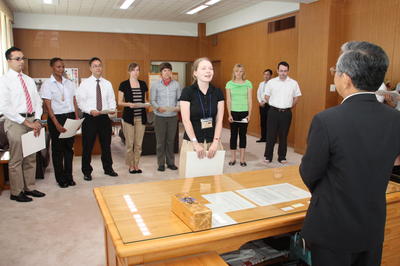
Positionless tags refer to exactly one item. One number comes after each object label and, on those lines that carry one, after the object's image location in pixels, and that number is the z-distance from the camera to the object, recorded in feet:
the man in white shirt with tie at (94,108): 15.15
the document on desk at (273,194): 6.54
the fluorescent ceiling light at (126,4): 27.61
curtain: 24.99
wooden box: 5.19
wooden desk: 4.91
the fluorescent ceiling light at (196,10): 29.93
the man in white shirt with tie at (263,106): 26.43
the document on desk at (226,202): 6.09
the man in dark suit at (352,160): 4.57
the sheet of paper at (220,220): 5.41
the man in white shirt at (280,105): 18.95
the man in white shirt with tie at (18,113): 12.18
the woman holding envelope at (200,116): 9.46
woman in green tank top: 17.98
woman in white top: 14.17
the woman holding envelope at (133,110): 16.29
